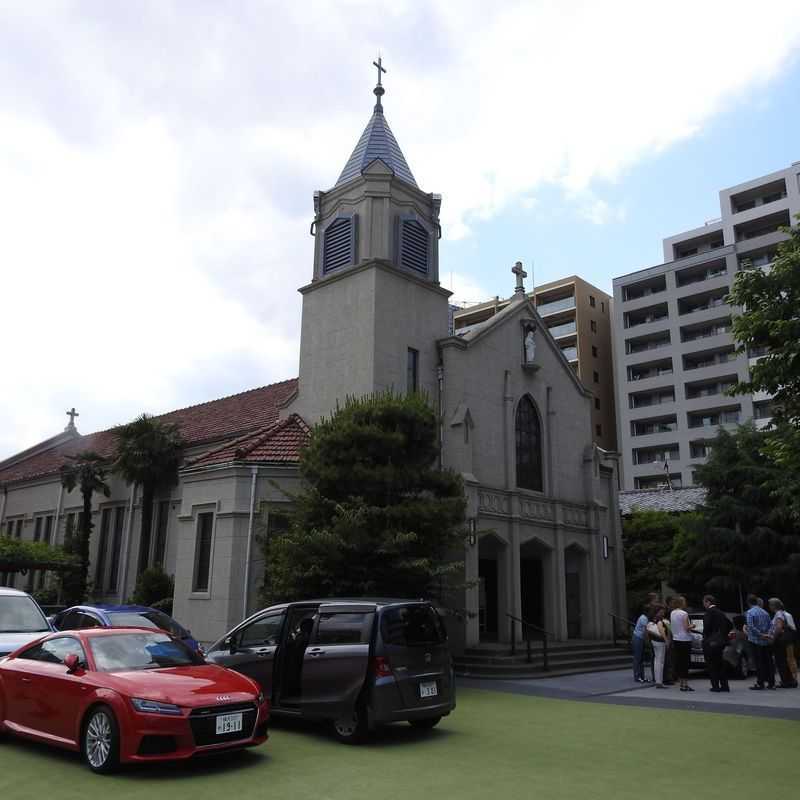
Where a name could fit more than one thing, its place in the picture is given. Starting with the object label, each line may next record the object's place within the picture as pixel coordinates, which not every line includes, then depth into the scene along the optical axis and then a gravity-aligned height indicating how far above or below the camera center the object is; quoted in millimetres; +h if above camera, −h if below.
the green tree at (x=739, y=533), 27328 +2517
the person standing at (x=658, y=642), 16625 -865
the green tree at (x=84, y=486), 31153 +4206
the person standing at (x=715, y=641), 15523 -761
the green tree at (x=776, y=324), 11953 +4379
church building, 20781 +5092
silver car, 12334 -453
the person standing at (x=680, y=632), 17094 -667
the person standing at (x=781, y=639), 16125 -734
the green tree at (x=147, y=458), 28391 +4864
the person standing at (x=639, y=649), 17781 -1081
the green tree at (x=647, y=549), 33438 +2277
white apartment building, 62781 +22442
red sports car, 7672 -1095
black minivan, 9781 -888
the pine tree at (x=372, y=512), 16031 +1777
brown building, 72312 +24923
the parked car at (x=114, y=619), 14398 -508
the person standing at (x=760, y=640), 15891 -745
